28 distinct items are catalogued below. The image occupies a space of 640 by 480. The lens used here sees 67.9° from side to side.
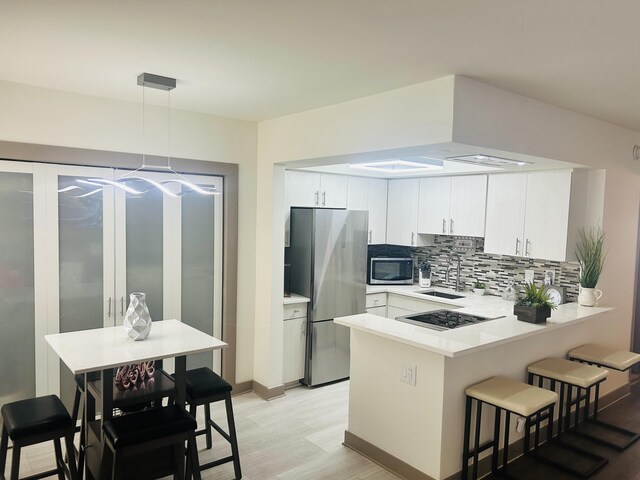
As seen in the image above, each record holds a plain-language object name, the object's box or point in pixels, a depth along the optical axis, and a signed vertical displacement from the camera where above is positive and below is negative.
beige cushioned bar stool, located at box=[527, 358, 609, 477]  3.27 -1.26
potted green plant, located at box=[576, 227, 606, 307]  4.01 -0.36
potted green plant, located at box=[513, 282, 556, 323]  3.45 -0.65
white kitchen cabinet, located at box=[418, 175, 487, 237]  4.95 +0.11
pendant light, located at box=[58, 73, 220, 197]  2.90 +0.58
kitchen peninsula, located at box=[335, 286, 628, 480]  2.91 -1.06
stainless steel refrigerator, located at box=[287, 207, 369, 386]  4.62 -0.64
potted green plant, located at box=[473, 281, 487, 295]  5.16 -0.79
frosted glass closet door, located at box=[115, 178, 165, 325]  3.77 -0.33
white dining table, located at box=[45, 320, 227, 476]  2.57 -0.84
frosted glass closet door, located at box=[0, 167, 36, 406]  3.31 -0.60
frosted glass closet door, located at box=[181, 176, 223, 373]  4.12 -0.50
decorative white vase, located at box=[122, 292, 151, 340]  2.94 -0.70
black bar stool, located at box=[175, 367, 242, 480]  3.00 -1.20
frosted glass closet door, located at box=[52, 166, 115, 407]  3.53 -0.37
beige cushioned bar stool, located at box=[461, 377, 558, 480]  2.78 -1.10
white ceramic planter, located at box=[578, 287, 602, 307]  4.04 -0.66
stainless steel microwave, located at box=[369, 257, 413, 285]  5.58 -0.68
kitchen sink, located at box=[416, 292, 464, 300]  5.13 -0.88
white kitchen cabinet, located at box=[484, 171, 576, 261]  4.14 +0.03
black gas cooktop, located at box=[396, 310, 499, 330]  3.58 -0.82
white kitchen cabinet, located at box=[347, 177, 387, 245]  5.39 +0.14
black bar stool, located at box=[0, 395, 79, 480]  2.46 -1.17
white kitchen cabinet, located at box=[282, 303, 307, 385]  4.57 -1.28
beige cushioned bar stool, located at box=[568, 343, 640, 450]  3.62 -1.13
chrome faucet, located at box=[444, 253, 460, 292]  5.47 -0.61
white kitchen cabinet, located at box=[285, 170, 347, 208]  4.82 +0.23
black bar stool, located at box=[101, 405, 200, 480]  2.38 -1.21
